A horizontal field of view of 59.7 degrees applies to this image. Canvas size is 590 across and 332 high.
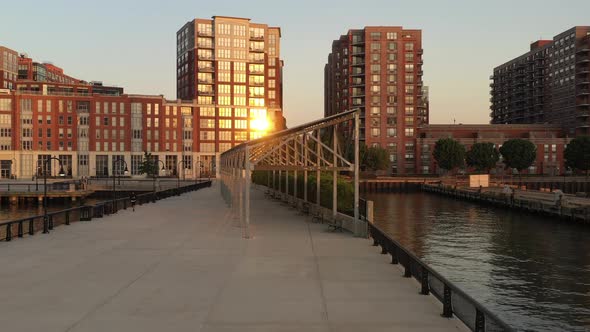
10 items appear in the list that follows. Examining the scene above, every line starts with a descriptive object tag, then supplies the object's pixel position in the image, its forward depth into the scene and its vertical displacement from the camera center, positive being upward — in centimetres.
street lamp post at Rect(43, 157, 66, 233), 2891 -314
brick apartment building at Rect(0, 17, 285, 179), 13388 +1403
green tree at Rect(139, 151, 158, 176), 13250 +90
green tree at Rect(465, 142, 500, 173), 14012 +316
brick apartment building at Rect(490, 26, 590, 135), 16025 +2952
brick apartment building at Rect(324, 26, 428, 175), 15075 +2379
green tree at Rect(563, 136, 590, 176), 13812 +384
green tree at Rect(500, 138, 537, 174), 14125 +398
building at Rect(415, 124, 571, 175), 15350 +869
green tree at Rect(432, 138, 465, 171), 13925 +396
